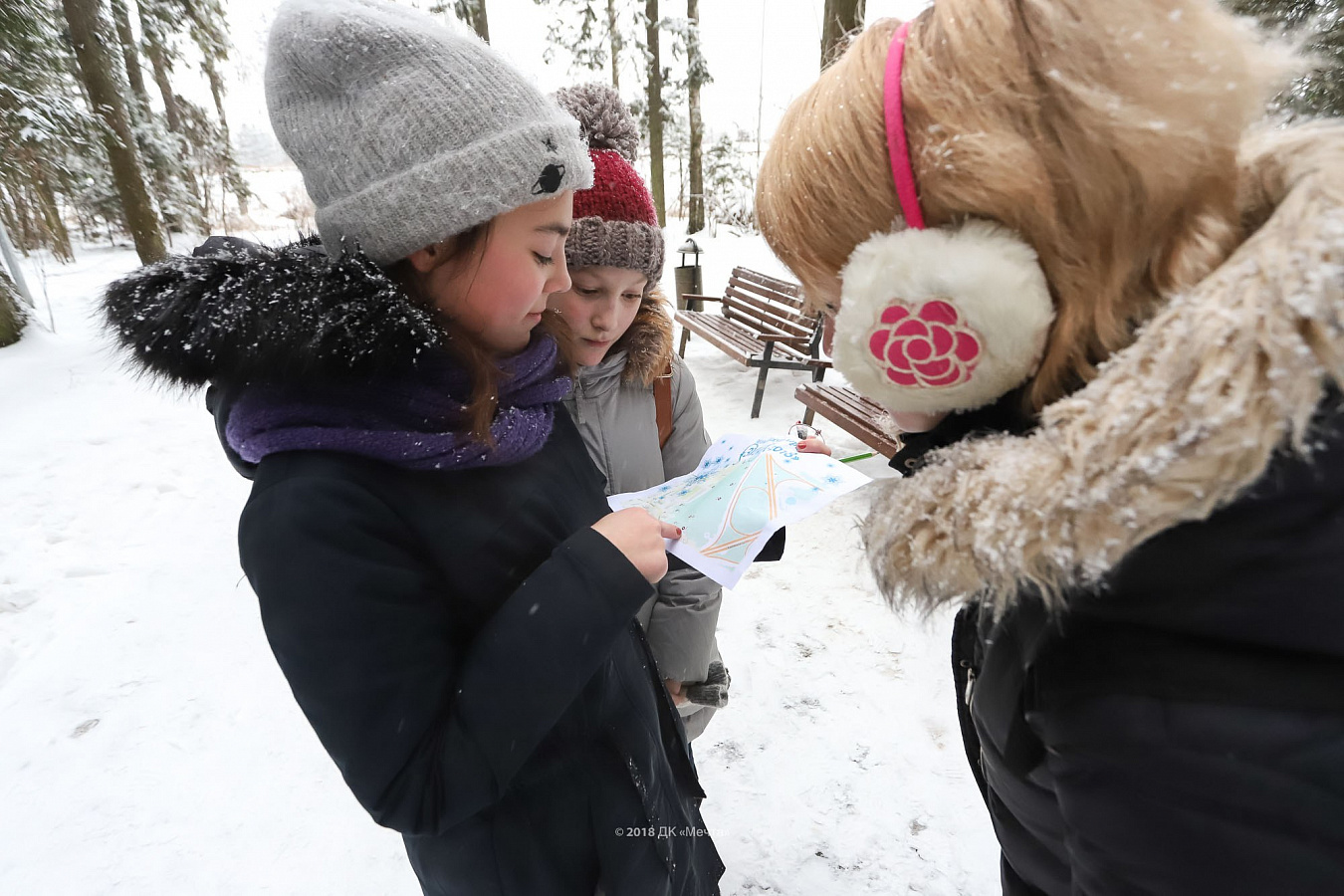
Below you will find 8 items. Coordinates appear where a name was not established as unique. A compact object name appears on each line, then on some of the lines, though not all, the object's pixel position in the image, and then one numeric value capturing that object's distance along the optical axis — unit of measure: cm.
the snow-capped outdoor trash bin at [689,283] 778
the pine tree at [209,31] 939
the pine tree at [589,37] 1214
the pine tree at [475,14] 970
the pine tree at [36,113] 596
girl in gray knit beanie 79
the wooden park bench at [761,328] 534
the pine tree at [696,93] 1203
